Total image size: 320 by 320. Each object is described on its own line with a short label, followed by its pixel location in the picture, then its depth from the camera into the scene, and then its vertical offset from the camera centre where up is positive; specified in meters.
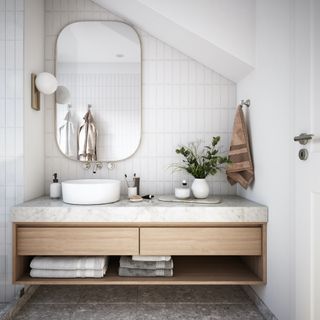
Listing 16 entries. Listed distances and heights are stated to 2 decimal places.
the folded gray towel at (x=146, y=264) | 1.89 -0.72
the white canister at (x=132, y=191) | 2.17 -0.24
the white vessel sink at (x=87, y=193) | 1.86 -0.22
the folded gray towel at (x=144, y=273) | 1.88 -0.78
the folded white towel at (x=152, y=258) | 1.88 -0.67
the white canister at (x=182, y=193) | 2.10 -0.25
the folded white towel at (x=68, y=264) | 1.84 -0.70
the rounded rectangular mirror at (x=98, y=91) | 2.36 +0.61
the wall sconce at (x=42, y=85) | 2.09 +0.60
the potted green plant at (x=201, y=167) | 2.14 -0.05
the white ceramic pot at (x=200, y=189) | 2.13 -0.22
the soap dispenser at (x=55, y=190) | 2.13 -0.23
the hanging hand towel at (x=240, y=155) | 2.05 +0.05
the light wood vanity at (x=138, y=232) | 1.81 -0.48
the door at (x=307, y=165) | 1.32 -0.03
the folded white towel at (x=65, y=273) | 1.84 -0.76
